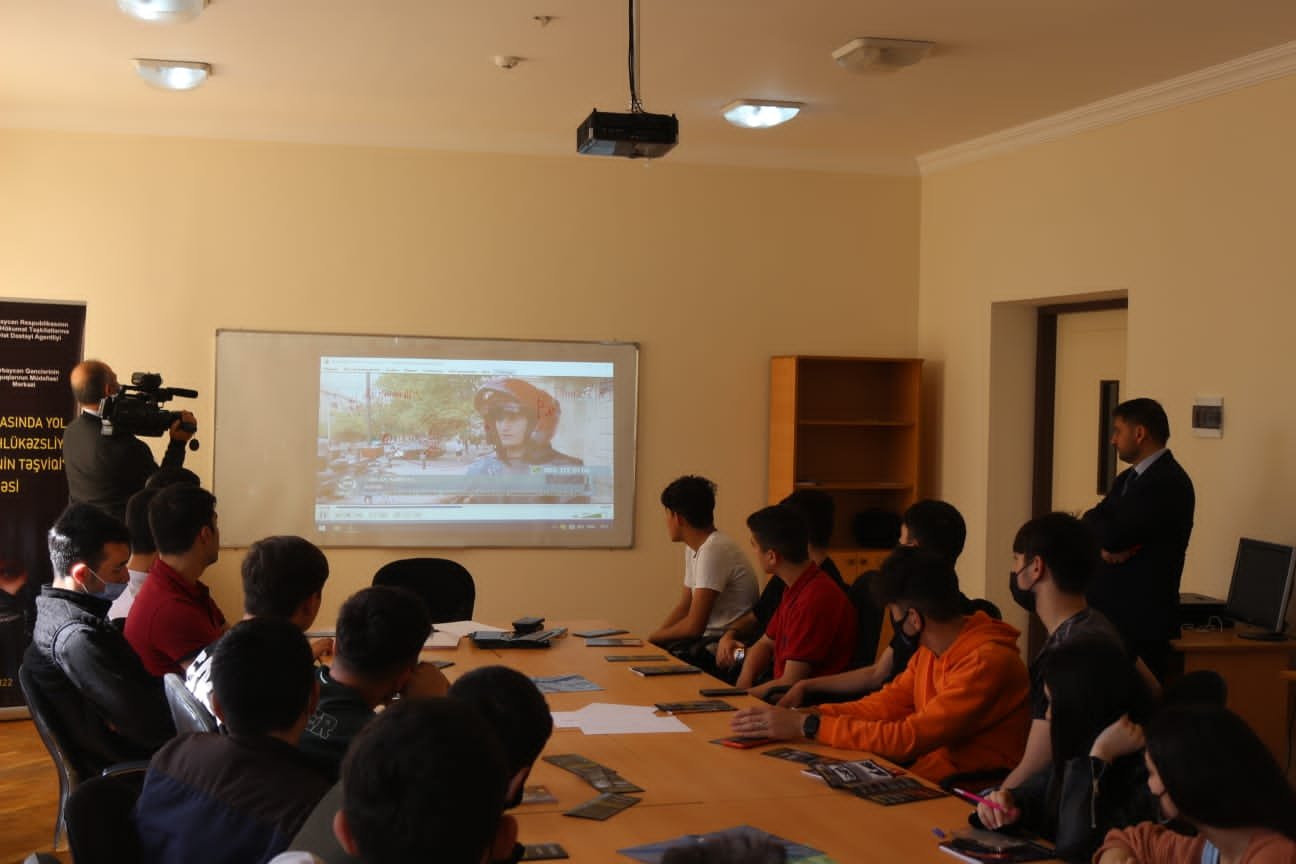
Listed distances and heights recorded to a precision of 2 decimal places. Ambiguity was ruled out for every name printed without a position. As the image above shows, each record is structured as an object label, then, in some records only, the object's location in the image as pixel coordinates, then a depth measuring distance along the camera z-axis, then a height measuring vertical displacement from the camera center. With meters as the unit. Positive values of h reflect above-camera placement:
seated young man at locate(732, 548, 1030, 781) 3.27 -0.66
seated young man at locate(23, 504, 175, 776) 3.36 -0.70
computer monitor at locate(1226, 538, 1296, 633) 4.88 -0.51
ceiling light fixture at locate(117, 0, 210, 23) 4.57 +1.49
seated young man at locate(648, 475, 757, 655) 5.35 -0.55
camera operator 5.68 -0.15
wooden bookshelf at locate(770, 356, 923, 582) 7.32 +0.04
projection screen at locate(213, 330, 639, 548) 6.85 -0.06
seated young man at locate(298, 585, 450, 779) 2.74 -0.49
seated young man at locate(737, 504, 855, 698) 4.42 -0.59
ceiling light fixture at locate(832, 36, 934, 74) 5.16 +1.58
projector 4.36 +1.04
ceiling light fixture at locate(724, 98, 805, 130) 6.22 +1.60
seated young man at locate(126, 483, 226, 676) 3.66 -0.49
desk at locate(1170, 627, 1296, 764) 4.75 -0.80
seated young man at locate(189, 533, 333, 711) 3.40 -0.41
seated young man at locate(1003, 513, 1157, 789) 3.21 -0.32
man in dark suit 4.82 -0.33
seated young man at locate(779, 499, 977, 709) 4.09 -0.63
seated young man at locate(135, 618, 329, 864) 2.17 -0.61
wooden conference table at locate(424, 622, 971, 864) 2.55 -0.80
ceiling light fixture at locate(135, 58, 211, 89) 5.64 +1.55
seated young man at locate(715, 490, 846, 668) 4.96 -0.51
